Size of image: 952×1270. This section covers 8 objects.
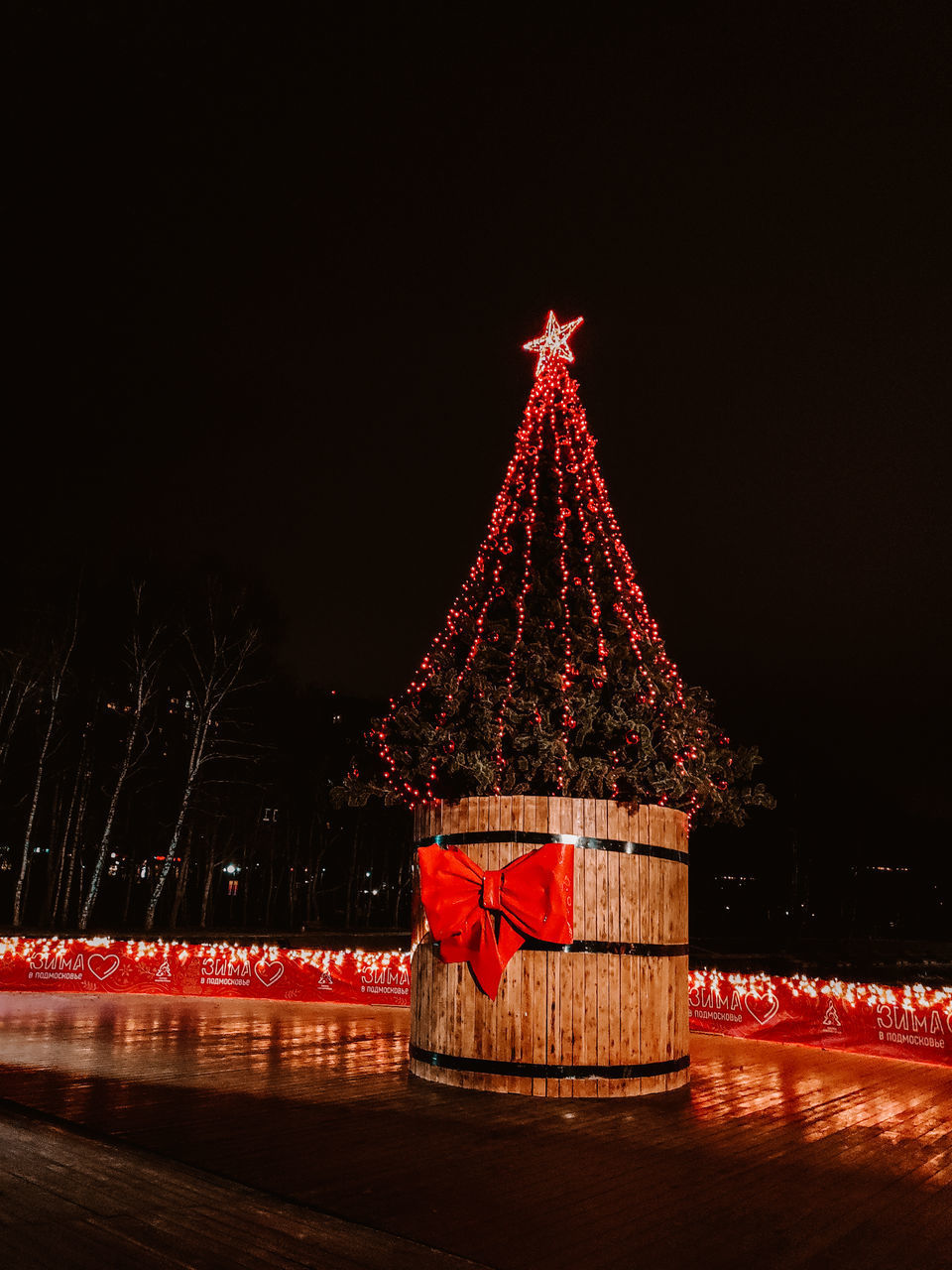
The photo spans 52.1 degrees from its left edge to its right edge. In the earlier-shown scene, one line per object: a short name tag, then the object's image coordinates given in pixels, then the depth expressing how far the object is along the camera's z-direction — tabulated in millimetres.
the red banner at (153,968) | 14562
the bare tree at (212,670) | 23047
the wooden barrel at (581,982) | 7586
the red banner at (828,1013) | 9695
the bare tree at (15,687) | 20500
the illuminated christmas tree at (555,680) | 8070
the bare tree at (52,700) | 21172
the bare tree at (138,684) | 21781
